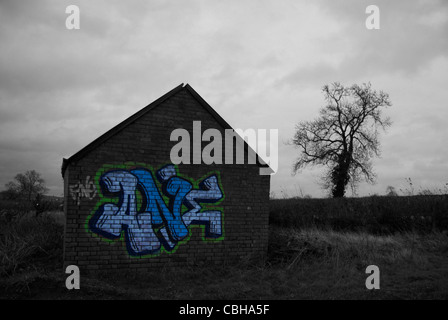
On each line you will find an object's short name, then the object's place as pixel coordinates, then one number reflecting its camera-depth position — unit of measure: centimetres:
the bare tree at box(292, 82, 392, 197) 2742
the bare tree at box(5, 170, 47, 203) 5230
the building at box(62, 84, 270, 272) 740
